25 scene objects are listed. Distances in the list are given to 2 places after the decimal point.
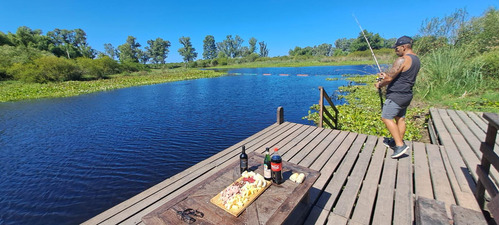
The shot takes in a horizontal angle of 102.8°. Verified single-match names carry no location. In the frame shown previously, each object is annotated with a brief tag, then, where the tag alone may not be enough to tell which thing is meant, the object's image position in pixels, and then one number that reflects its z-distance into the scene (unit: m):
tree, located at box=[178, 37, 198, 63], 99.06
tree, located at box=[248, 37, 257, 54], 114.81
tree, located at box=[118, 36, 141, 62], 77.19
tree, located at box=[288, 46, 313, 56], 98.90
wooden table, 1.86
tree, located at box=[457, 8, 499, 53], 10.38
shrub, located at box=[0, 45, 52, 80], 28.23
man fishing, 3.46
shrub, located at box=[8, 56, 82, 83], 27.34
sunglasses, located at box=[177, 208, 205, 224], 1.84
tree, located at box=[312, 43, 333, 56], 111.38
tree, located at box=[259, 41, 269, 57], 120.86
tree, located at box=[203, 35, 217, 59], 115.25
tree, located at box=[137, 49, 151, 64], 85.56
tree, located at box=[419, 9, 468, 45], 10.03
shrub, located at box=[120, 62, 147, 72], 51.47
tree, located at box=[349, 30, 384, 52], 74.62
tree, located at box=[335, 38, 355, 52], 99.56
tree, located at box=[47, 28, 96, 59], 52.80
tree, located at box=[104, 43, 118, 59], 96.44
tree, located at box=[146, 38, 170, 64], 87.75
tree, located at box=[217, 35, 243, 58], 118.00
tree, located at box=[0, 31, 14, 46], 37.91
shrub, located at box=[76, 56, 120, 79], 37.28
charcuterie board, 1.96
